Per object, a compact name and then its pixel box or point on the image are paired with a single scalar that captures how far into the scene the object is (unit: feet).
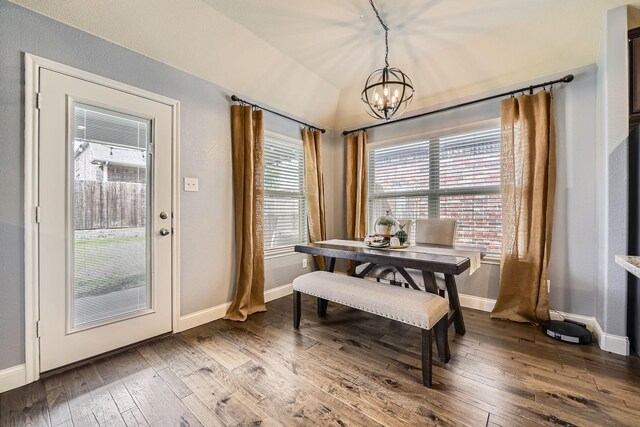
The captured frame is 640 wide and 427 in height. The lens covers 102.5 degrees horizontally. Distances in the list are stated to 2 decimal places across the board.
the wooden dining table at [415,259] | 5.97
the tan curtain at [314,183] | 11.91
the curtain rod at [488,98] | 7.86
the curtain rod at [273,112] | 9.01
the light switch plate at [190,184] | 8.00
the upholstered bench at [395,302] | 5.41
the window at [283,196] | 10.78
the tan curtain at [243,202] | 9.06
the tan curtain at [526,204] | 8.05
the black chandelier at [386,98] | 6.67
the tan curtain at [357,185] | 12.30
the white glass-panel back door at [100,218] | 5.76
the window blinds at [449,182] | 9.55
